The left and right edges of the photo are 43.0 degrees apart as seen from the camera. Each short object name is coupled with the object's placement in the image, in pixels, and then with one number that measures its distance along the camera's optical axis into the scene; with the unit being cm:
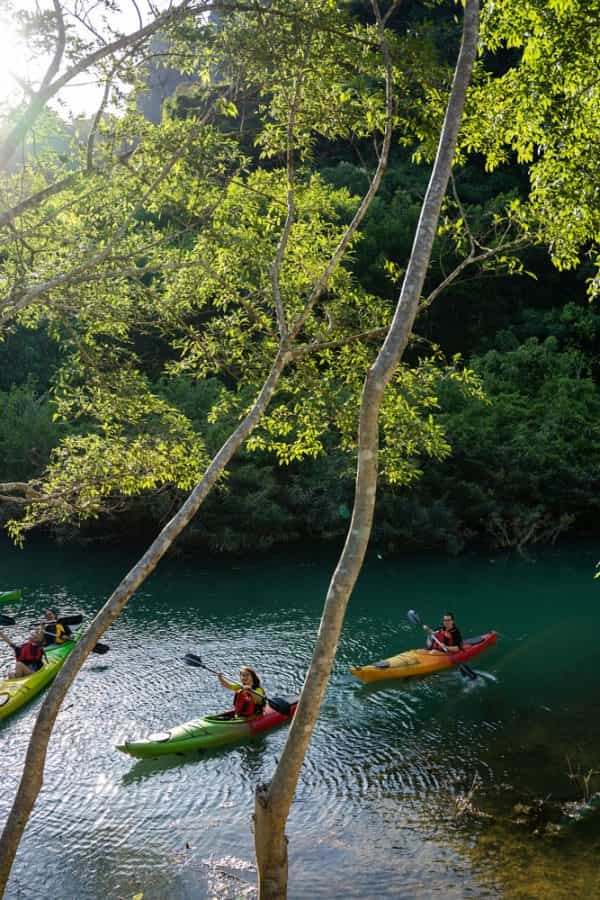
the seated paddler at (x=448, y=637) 1471
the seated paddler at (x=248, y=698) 1181
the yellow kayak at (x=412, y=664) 1363
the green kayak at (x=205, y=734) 1078
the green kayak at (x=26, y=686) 1267
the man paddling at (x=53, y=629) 1578
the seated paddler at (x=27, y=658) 1402
